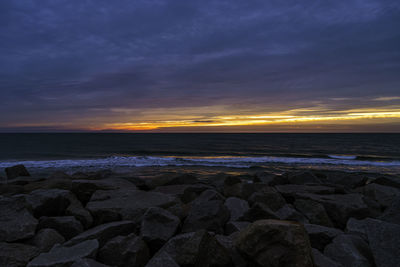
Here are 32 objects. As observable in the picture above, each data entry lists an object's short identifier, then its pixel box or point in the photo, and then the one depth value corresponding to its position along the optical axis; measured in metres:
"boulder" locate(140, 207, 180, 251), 3.49
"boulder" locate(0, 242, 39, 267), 2.97
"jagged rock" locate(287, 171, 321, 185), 8.90
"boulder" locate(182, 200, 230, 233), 4.08
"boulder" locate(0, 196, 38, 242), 3.49
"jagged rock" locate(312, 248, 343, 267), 2.83
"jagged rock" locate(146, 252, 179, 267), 2.70
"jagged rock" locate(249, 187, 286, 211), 5.57
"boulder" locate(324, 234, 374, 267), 3.13
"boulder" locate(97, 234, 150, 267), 3.05
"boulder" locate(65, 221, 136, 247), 3.46
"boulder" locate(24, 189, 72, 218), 4.66
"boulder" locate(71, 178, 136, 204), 6.05
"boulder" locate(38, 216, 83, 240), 4.00
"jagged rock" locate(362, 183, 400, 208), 6.58
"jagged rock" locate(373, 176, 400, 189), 8.08
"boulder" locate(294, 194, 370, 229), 5.23
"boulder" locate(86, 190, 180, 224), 4.61
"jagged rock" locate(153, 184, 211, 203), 6.91
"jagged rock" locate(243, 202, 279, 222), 4.37
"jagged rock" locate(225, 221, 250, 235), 4.05
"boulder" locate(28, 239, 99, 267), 2.67
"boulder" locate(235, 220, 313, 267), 2.66
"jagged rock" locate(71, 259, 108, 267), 2.54
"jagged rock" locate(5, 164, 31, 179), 10.41
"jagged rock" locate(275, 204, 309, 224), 4.86
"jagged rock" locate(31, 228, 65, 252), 3.42
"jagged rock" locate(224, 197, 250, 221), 4.75
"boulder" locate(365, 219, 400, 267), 2.94
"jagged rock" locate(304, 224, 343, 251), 3.77
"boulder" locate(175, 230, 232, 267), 2.91
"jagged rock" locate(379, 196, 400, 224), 4.21
